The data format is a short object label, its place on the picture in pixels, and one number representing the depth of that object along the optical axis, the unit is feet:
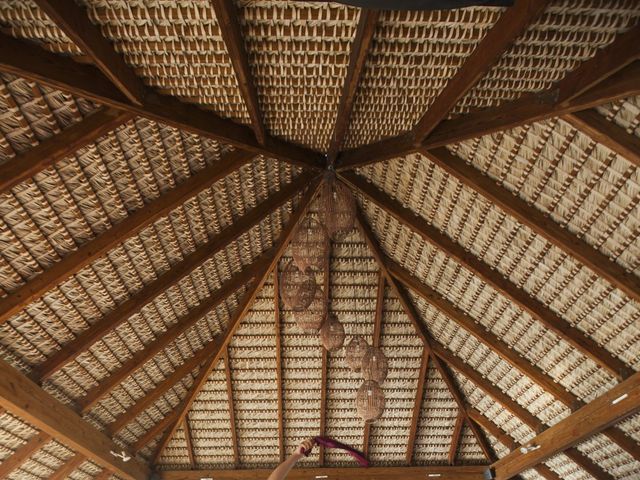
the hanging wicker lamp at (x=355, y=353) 17.44
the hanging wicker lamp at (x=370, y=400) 16.90
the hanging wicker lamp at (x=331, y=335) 16.99
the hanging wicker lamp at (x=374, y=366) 16.98
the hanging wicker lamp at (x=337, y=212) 15.33
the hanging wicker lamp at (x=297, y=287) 15.79
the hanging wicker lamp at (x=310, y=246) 15.70
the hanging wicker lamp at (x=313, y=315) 16.43
